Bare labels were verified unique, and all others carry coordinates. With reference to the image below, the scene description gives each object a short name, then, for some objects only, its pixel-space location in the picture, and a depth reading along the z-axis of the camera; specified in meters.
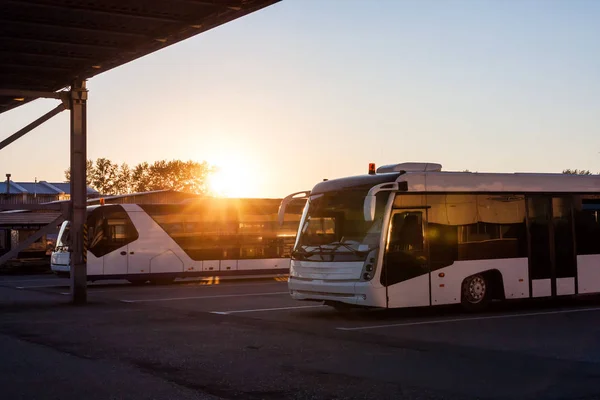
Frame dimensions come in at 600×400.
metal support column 21.31
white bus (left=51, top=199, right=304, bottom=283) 30.59
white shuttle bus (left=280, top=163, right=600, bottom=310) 16.34
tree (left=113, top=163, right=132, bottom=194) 128.88
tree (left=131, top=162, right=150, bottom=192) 129.88
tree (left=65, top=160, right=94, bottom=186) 126.64
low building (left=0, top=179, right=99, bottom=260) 44.94
